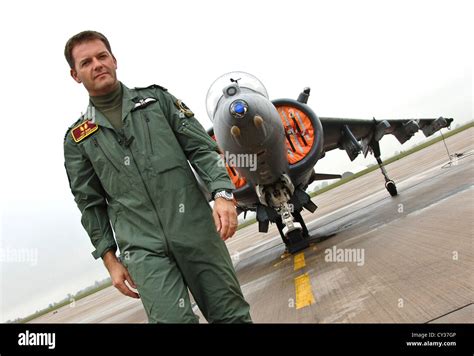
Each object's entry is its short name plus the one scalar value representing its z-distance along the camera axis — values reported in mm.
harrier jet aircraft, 7570
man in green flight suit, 2689
